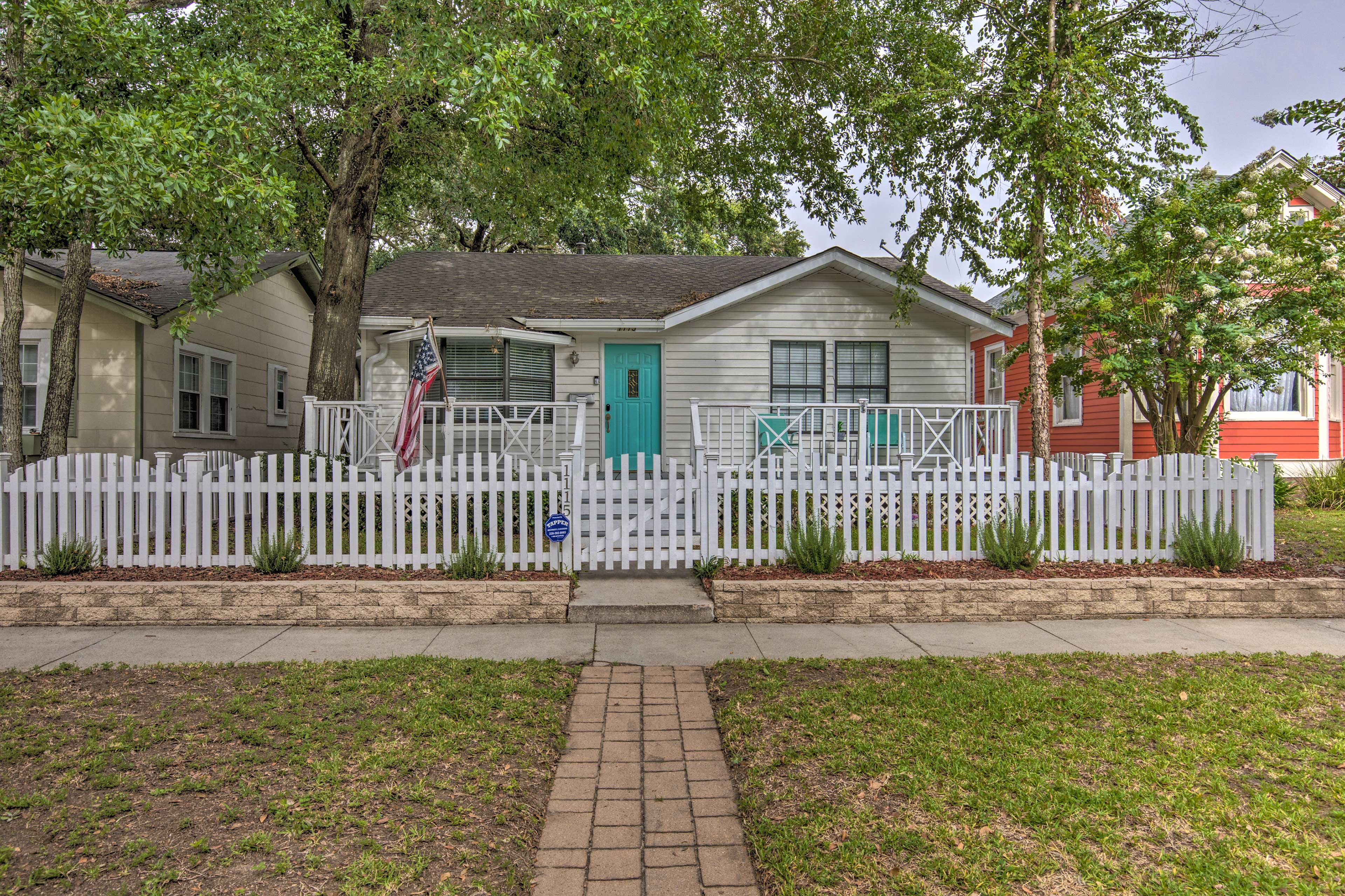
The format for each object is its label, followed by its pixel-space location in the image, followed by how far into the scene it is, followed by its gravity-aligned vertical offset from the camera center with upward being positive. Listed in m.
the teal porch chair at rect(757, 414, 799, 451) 13.00 +0.32
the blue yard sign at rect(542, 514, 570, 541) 7.18 -0.70
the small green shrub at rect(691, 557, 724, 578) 7.42 -1.12
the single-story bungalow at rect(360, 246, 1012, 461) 13.95 +1.66
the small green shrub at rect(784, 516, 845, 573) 7.29 -0.92
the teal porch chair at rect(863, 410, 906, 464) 13.08 +0.29
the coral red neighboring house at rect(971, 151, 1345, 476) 15.15 +0.57
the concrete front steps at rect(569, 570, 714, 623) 6.59 -1.31
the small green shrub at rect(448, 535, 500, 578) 6.95 -1.01
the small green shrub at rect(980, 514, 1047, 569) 7.43 -0.91
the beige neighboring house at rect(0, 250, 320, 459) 12.52 +1.66
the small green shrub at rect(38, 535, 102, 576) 6.87 -0.93
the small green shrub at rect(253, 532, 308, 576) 7.04 -0.95
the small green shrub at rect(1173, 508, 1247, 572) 7.28 -0.91
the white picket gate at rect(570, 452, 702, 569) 7.32 -0.67
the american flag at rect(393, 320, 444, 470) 9.61 +0.66
